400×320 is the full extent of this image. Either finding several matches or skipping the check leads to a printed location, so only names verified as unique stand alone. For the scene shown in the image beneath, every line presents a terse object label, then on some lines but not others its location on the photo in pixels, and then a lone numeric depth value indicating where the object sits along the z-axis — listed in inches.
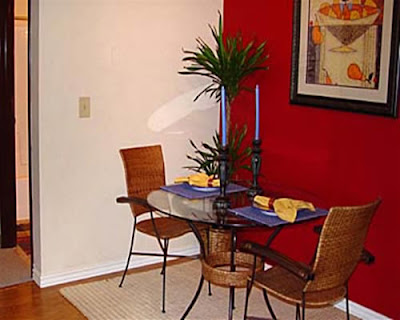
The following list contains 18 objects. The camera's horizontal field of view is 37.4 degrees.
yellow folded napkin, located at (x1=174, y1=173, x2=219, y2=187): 125.6
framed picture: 122.4
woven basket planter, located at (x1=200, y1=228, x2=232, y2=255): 144.3
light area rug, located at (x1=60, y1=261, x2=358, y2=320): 134.6
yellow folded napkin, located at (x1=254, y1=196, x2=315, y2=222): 106.7
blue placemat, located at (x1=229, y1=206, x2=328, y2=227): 106.5
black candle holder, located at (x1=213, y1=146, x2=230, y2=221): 113.9
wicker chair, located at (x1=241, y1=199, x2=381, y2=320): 96.6
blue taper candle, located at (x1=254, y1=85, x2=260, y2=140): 119.2
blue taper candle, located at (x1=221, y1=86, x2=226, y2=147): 111.9
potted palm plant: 148.2
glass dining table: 106.0
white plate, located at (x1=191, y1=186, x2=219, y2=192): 124.7
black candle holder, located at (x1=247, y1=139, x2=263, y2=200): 122.0
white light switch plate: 150.1
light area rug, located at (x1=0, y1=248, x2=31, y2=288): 152.6
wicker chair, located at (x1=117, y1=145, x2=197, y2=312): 138.9
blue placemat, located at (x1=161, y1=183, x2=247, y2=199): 122.2
